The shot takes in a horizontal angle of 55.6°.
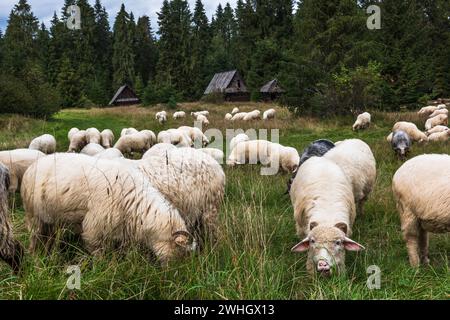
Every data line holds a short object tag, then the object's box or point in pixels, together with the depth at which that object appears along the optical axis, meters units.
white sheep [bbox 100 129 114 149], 17.66
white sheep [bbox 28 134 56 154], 13.78
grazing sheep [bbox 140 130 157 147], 17.02
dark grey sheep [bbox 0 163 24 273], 4.16
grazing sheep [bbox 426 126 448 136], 16.59
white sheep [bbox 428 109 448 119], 21.89
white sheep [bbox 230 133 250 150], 14.74
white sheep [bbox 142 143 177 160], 7.00
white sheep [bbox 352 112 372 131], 20.41
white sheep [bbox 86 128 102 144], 17.12
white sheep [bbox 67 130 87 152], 16.97
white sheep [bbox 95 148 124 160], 9.68
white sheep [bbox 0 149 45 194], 8.65
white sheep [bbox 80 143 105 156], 12.47
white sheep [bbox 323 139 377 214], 6.90
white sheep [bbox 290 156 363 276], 4.35
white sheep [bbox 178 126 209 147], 19.14
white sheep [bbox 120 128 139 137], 18.14
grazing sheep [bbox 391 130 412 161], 12.77
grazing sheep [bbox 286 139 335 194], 9.32
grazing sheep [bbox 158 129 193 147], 16.09
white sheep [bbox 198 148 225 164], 13.40
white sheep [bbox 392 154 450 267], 4.90
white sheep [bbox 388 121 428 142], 16.00
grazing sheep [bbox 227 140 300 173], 12.22
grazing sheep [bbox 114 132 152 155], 16.20
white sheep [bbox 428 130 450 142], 15.51
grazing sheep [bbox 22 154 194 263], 4.56
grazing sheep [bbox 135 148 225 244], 5.48
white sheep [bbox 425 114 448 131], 19.37
